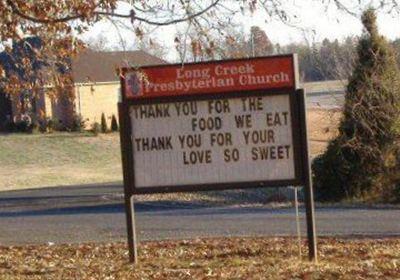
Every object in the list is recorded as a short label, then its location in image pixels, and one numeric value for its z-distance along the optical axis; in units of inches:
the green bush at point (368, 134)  958.4
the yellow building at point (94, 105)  2139.5
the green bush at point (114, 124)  2206.2
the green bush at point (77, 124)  2196.1
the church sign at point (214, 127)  460.1
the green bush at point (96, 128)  2159.2
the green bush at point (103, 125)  2190.0
